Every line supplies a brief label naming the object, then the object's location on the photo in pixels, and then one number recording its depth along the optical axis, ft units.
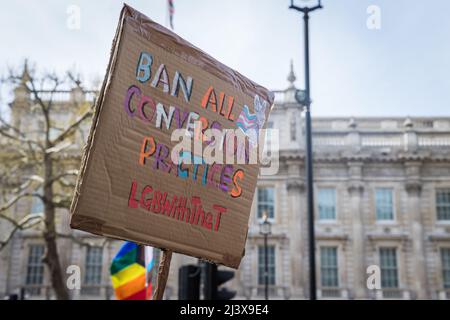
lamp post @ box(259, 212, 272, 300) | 69.51
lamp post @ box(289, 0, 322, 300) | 32.71
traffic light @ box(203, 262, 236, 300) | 27.53
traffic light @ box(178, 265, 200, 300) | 26.08
